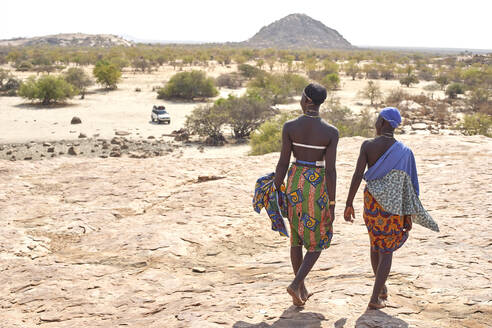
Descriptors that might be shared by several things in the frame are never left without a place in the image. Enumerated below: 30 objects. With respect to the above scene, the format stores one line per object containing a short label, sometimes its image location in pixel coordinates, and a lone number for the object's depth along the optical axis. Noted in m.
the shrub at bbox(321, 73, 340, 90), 44.69
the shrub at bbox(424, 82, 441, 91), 45.78
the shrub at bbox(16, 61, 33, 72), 58.75
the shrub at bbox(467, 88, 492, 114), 31.91
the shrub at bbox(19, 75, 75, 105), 33.56
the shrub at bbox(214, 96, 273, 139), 26.19
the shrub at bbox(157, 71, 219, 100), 38.84
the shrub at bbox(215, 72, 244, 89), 47.50
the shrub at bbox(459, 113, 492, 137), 20.31
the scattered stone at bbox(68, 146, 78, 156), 20.52
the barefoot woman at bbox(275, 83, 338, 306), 3.58
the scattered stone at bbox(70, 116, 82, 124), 27.75
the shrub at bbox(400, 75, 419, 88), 47.86
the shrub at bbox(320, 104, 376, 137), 20.30
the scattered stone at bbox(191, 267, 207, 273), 4.88
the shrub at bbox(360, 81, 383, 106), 36.25
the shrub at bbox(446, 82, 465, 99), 39.81
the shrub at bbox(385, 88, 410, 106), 35.16
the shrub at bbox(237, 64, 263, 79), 52.59
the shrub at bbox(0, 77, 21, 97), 38.66
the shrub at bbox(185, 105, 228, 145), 24.91
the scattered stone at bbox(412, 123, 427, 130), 24.70
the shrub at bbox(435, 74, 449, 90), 46.53
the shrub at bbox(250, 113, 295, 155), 18.17
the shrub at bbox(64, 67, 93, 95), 41.62
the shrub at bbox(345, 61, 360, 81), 56.79
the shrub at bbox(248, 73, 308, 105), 36.77
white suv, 28.68
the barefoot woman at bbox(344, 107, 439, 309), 3.50
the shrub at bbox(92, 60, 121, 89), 42.03
